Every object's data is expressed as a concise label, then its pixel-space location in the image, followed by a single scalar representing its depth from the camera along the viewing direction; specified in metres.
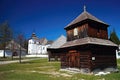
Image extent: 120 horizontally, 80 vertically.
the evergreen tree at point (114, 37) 38.11
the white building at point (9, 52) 39.17
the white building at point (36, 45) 57.70
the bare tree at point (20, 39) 22.69
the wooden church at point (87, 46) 10.61
